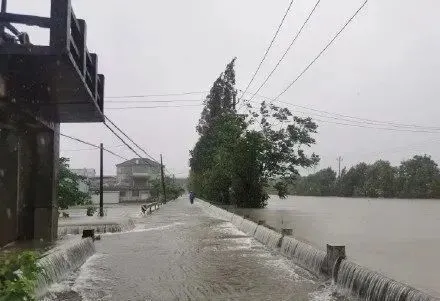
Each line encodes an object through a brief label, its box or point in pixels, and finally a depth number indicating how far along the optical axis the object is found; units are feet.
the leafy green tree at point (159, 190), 275.65
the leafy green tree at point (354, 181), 286.46
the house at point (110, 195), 286.07
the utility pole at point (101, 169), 110.72
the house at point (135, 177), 304.50
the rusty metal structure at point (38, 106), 30.83
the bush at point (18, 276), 13.01
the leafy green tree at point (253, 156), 121.80
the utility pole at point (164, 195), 226.17
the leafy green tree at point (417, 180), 231.09
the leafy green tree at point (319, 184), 327.06
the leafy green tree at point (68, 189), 114.83
